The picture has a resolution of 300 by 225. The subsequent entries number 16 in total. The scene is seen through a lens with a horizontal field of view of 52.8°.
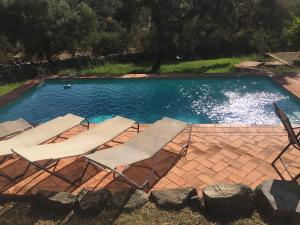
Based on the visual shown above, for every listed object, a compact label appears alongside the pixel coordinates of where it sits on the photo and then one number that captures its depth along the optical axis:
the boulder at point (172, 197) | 4.87
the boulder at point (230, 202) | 4.67
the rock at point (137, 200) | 4.93
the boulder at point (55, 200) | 4.95
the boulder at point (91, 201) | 4.86
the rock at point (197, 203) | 4.86
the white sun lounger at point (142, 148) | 5.36
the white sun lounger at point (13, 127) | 6.99
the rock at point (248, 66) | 15.71
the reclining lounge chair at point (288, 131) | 5.33
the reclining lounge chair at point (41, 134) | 6.17
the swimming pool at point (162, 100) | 10.44
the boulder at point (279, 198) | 4.43
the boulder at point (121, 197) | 4.96
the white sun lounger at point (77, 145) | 5.57
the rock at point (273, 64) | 16.71
